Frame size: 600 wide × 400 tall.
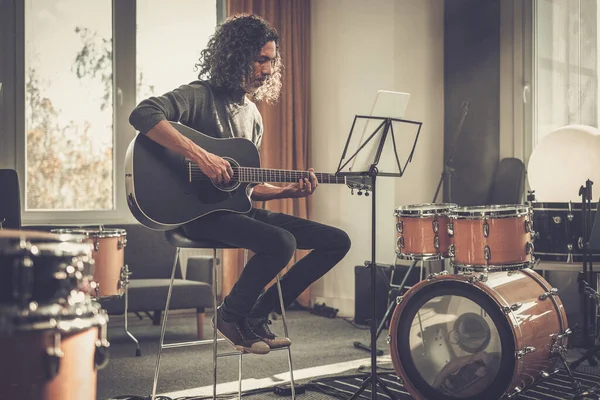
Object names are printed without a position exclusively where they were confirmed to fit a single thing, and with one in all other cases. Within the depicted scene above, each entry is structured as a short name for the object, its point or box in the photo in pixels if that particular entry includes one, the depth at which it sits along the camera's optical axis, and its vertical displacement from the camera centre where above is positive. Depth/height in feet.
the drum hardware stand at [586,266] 11.56 -1.16
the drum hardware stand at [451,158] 15.84 +1.02
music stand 8.25 +0.55
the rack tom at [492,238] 9.07 -0.51
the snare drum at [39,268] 4.26 -0.45
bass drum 8.74 -1.81
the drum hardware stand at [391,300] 13.28 -2.06
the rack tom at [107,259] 11.06 -1.00
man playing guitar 8.35 +0.30
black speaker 14.82 -2.00
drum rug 9.78 -2.80
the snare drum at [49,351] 4.23 -0.98
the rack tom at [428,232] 9.77 -0.46
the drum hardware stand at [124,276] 11.46 -1.31
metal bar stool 8.49 -0.57
